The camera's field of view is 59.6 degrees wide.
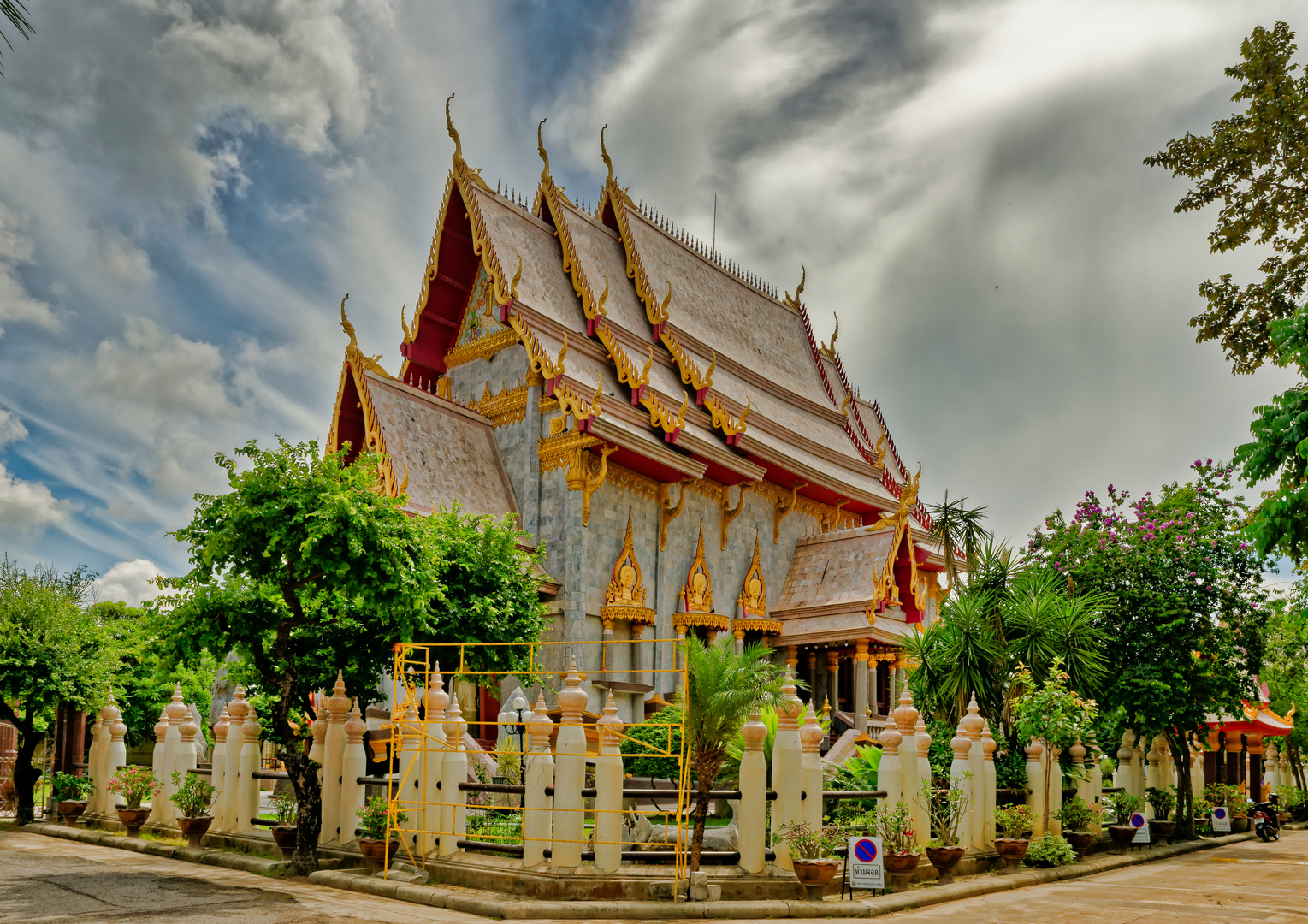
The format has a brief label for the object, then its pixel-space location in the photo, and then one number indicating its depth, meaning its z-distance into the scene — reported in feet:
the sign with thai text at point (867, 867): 37.09
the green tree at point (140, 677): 64.69
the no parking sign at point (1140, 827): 61.26
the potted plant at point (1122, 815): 60.75
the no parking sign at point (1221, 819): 74.64
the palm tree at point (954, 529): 82.64
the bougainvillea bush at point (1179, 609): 67.82
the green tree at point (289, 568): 41.09
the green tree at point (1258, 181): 44.86
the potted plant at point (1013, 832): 47.16
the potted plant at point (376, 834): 40.42
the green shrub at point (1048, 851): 49.73
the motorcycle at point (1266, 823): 74.13
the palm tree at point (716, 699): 37.86
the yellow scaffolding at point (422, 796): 36.27
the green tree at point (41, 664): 57.41
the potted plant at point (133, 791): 52.75
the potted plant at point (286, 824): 43.62
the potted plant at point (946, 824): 42.16
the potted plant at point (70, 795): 57.57
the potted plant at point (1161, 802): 70.44
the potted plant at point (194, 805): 47.96
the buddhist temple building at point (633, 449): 75.92
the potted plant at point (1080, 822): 55.06
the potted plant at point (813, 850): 36.35
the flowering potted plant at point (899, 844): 39.86
